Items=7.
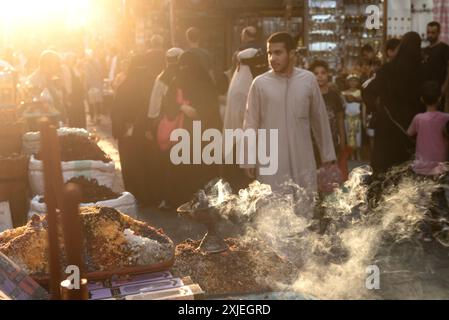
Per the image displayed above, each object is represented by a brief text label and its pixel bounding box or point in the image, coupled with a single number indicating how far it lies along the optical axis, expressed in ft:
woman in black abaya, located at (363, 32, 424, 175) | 24.36
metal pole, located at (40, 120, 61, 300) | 6.03
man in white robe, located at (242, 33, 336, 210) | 17.94
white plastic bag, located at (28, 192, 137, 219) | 19.21
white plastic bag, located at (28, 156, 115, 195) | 22.02
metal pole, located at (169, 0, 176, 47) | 52.18
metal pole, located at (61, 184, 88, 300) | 5.68
